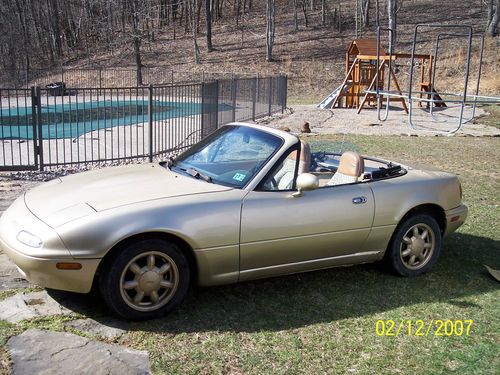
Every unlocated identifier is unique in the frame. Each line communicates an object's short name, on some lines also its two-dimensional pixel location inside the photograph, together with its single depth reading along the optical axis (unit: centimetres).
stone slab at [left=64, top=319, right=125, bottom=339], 398
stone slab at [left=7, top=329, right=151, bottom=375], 348
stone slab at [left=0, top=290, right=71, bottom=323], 422
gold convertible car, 402
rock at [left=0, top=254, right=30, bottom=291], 483
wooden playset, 2526
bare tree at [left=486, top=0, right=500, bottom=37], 3989
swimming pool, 1197
